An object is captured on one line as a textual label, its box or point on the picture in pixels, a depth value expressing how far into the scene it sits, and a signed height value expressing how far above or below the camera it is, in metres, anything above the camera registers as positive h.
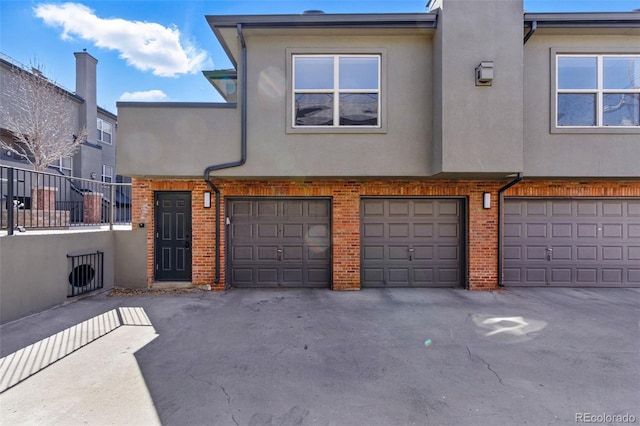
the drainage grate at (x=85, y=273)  5.93 -1.31
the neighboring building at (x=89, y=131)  15.48 +4.77
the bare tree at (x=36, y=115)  10.91 +3.89
